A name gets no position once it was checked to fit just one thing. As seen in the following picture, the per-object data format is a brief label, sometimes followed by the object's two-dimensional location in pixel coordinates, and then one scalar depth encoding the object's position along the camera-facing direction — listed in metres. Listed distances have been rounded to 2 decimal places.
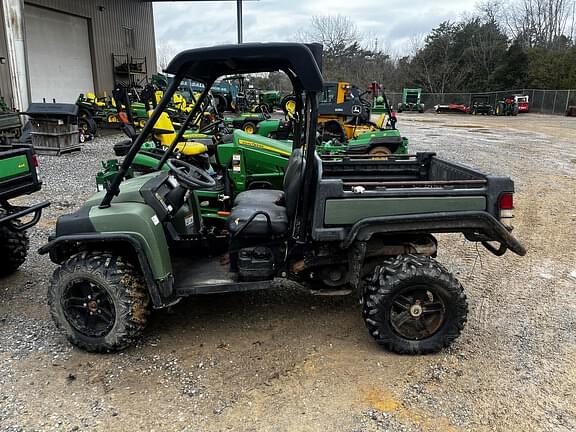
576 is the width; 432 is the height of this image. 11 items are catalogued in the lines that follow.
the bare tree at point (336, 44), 47.69
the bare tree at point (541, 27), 43.75
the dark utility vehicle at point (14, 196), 3.96
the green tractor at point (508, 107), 31.98
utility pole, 19.62
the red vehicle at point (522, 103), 33.21
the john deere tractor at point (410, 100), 36.76
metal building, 13.45
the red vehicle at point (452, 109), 35.88
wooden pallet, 12.00
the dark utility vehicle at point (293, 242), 2.98
